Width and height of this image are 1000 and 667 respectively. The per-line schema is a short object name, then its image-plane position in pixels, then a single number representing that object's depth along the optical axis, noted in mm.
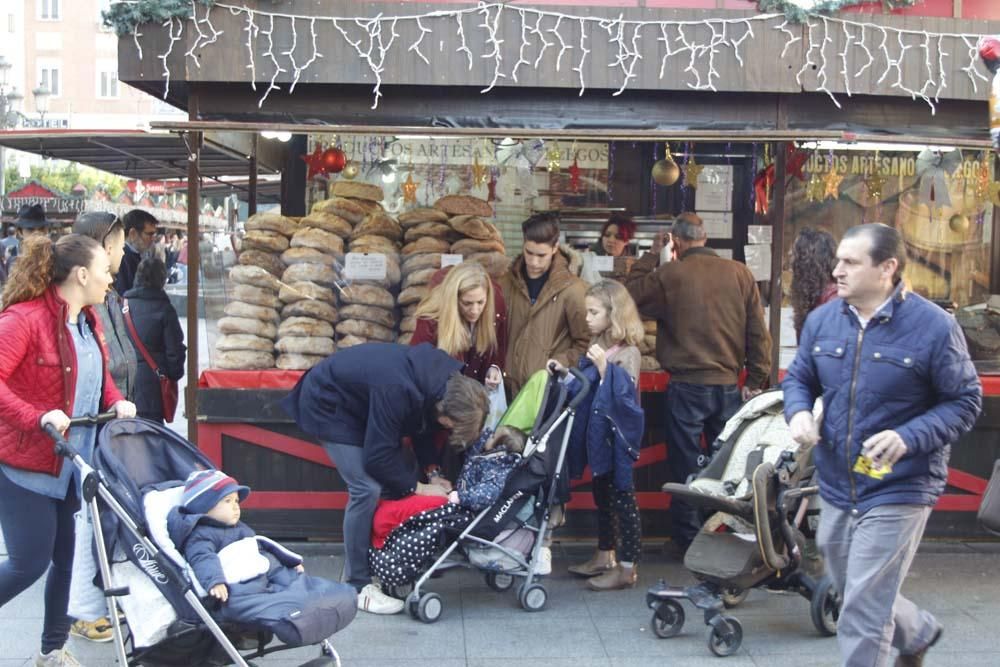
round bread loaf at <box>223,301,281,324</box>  6680
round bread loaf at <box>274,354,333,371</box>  6578
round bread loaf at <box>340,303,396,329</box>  6750
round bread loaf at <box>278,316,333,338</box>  6637
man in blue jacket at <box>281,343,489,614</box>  5105
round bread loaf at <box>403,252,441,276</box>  6891
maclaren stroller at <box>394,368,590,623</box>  5309
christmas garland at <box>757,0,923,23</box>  6102
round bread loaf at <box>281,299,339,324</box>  6699
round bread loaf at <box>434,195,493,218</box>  7168
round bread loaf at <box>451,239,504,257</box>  7035
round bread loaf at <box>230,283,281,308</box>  6738
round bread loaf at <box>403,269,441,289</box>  6848
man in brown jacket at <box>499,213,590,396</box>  6188
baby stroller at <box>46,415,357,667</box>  3922
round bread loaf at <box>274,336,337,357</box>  6617
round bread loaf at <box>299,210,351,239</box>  6984
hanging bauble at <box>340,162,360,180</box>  8484
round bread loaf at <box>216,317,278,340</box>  6641
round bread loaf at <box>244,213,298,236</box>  6908
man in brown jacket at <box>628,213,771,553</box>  6227
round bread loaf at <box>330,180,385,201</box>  7387
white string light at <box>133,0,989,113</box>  6004
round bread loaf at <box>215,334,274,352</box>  6594
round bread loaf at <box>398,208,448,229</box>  7102
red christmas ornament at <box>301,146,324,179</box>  8352
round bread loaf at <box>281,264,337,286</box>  6781
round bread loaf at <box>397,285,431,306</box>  6801
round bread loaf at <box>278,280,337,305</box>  6746
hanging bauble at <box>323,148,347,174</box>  8328
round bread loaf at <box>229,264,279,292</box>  6754
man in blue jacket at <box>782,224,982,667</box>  3715
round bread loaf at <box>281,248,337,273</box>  6805
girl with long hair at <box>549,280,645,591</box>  5648
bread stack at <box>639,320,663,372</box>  6805
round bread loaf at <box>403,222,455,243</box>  7039
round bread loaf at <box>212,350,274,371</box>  6543
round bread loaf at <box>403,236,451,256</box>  6957
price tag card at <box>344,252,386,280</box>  6840
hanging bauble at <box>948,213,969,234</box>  8609
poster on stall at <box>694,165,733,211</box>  8683
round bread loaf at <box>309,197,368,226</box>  7145
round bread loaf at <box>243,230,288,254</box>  6855
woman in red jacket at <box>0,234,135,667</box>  4340
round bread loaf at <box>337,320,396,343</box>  6707
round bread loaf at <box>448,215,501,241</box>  7082
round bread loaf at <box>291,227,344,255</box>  6863
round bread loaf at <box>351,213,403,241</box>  7016
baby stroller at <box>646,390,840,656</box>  4844
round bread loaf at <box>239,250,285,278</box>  6820
